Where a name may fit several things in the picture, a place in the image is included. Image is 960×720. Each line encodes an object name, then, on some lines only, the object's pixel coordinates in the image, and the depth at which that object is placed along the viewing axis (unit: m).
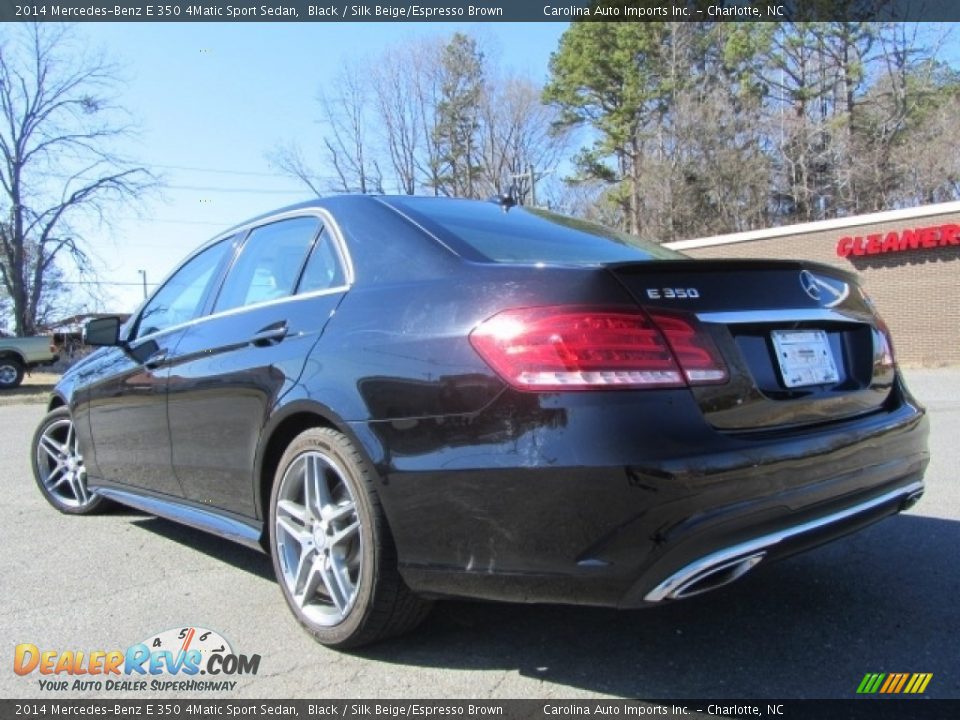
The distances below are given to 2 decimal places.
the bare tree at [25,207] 32.44
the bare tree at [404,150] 35.44
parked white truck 20.36
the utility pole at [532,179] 31.26
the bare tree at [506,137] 36.56
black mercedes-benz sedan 2.10
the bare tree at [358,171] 35.31
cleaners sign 19.56
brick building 19.88
